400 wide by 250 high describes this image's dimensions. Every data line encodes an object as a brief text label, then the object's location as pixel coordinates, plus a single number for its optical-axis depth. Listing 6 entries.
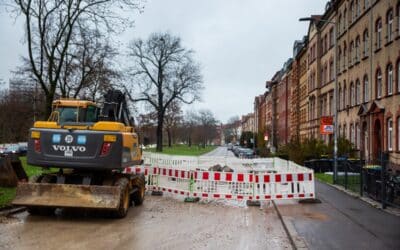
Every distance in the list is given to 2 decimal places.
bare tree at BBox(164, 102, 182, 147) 75.12
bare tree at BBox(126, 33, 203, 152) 67.75
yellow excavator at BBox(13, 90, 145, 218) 12.22
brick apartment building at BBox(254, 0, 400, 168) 28.48
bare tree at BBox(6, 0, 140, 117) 24.41
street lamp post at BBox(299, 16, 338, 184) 22.78
